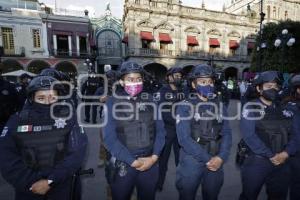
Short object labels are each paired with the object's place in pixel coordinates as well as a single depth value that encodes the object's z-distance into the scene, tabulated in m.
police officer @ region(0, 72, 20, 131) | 3.86
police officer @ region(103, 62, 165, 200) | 2.38
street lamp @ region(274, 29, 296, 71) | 11.70
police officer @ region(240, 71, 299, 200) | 2.60
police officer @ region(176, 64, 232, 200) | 2.52
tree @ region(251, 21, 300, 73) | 17.06
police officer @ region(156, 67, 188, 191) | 3.74
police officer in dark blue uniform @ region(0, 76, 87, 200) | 1.98
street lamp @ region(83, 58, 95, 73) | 22.27
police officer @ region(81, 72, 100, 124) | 8.04
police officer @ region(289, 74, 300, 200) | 2.88
